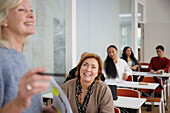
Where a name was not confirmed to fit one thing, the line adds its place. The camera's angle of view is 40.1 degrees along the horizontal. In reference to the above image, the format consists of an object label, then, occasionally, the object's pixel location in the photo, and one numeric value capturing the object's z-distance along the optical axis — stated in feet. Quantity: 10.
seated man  23.25
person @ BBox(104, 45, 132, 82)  17.65
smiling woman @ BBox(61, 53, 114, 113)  7.84
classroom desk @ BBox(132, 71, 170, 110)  19.86
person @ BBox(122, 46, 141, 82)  23.77
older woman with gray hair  3.02
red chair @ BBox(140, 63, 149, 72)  25.92
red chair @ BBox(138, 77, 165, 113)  14.81
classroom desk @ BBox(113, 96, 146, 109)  9.92
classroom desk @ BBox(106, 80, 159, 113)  13.75
